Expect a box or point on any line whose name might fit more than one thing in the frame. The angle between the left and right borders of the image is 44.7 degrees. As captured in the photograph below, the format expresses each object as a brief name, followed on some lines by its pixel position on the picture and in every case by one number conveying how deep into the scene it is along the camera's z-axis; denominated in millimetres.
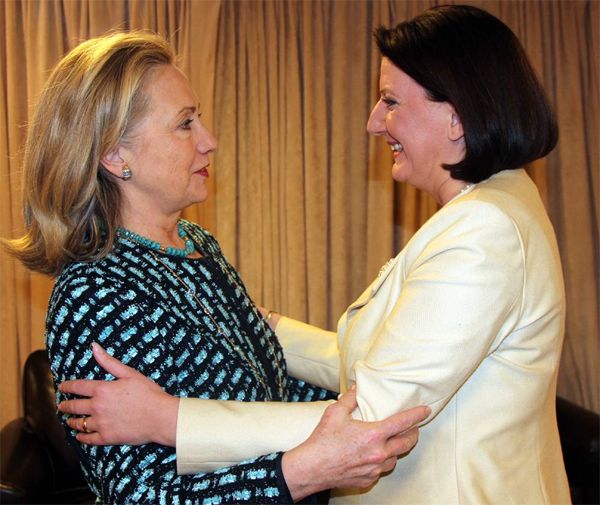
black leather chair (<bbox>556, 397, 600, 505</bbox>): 2916
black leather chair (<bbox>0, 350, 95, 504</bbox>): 3004
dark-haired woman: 1369
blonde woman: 1412
